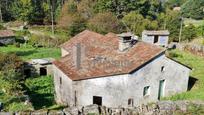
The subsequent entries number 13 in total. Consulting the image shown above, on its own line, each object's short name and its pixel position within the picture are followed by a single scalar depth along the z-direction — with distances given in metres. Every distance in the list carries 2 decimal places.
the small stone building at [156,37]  38.09
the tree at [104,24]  53.75
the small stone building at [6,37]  49.77
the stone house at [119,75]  21.69
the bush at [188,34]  57.07
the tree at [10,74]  23.02
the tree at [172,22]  59.31
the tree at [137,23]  57.44
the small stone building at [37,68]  32.53
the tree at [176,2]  110.75
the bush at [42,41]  52.31
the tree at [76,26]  57.82
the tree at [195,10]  83.56
